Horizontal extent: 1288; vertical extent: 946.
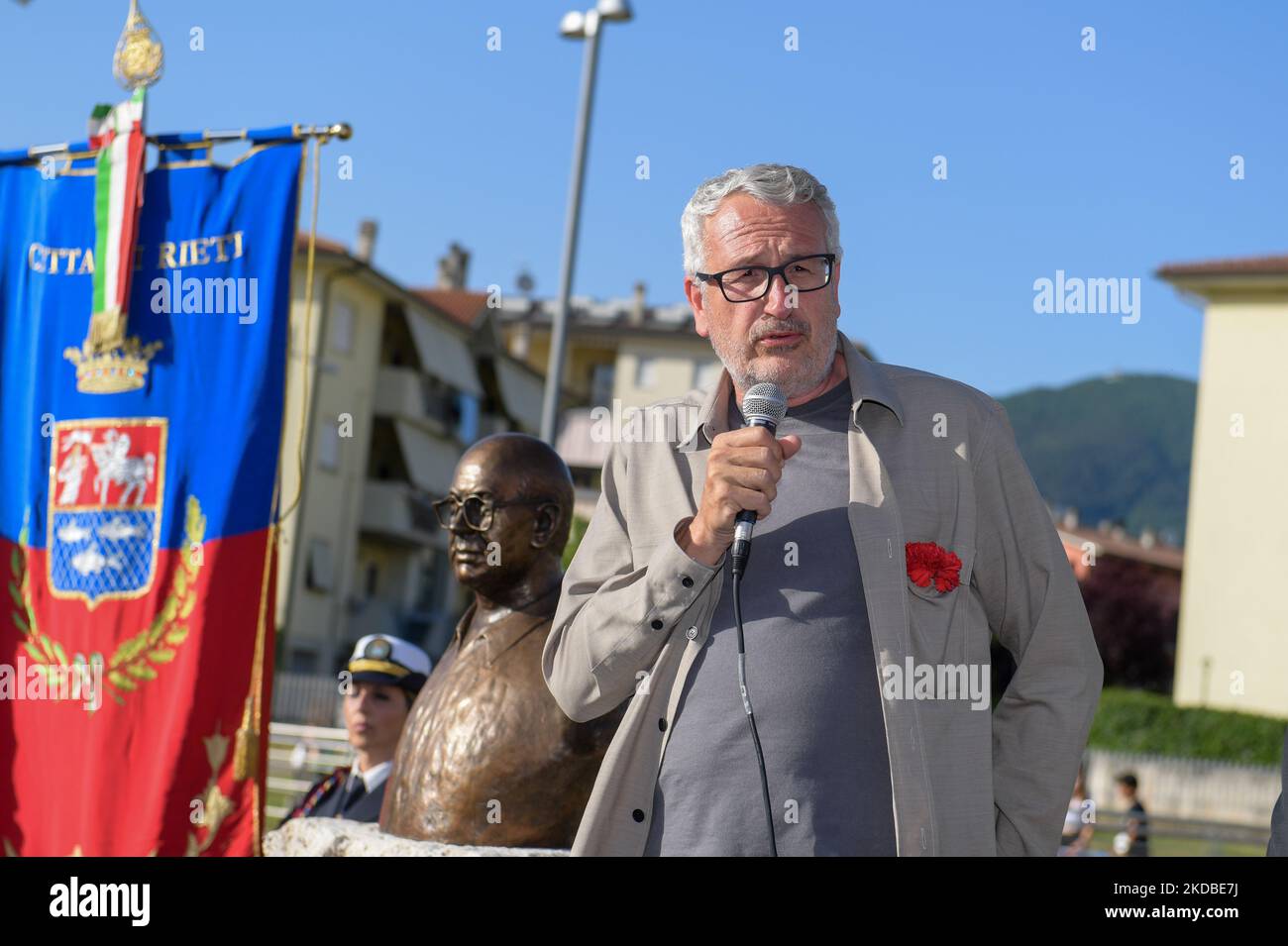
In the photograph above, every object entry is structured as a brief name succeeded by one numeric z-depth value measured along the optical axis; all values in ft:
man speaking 8.77
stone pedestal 12.38
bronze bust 12.86
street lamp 42.19
